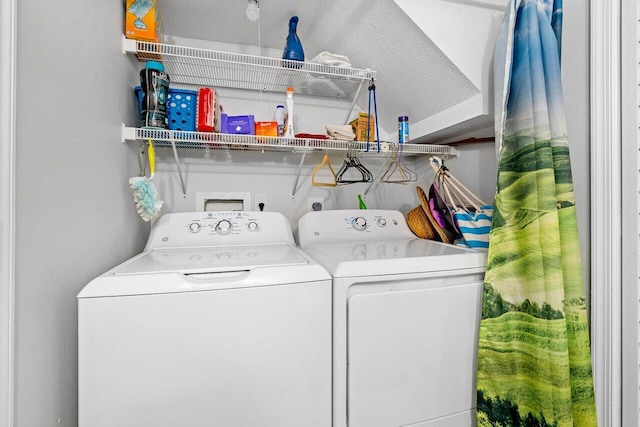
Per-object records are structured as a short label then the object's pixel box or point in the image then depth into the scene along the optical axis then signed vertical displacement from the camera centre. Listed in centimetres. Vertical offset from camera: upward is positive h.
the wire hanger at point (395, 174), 195 +26
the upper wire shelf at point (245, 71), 134 +74
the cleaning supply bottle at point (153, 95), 124 +50
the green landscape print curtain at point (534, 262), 95 -17
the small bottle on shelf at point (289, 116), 145 +48
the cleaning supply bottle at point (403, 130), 159 +45
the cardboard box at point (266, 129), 147 +42
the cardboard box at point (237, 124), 144 +43
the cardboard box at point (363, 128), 159 +46
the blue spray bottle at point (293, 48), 148 +84
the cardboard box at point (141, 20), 122 +81
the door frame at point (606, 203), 97 +3
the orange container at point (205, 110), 135 +47
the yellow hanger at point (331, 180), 192 +21
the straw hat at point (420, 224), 159 -7
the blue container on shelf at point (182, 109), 133 +47
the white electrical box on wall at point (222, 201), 170 +6
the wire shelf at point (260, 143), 125 +34
